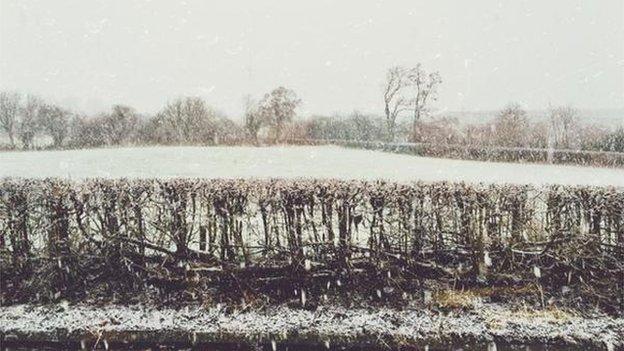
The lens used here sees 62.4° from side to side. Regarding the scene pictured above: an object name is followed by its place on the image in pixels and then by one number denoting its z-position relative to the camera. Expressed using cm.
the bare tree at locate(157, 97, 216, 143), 6602
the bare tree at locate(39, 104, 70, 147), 5899
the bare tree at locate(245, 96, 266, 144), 6819
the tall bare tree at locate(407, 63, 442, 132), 7312
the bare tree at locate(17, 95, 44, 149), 5560
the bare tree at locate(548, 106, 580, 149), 4792
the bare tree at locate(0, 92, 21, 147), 6305
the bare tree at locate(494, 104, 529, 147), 5018
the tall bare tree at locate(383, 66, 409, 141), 7384
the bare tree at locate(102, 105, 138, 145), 6178
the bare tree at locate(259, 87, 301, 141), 7269
